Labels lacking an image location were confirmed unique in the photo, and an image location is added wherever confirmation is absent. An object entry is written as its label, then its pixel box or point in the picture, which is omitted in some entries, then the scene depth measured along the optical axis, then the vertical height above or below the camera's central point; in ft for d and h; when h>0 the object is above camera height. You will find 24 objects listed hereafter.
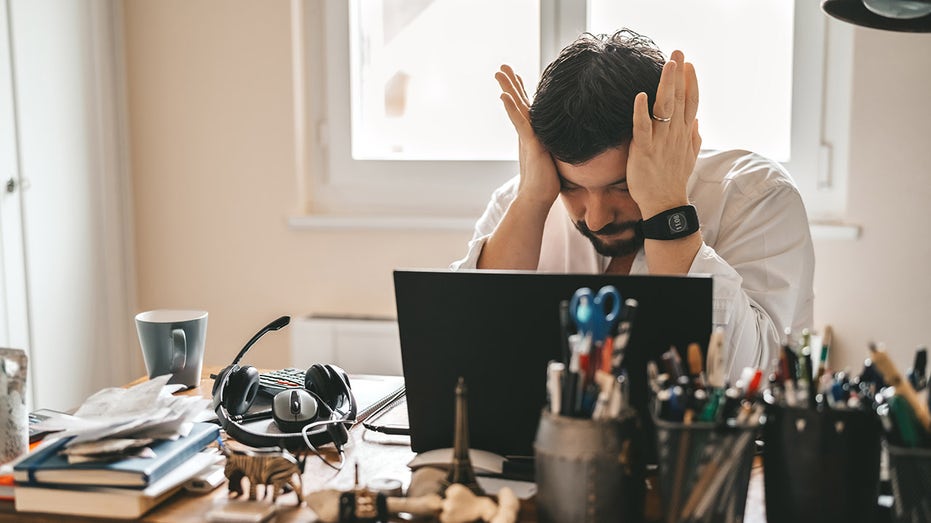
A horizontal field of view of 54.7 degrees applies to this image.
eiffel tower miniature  2.97 -0.92
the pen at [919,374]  2.68 -0.59
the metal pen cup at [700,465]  2.60 -0.83
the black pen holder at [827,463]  2.63 -0.84
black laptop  3.06 -0.55
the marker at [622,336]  2.70 -0.47
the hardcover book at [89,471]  3.00 -0.96
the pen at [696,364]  2.74 -0.57
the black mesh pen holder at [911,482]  2.50 -0.86
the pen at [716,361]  2.68 -0.54
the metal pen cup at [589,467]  2.65 -0.85
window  7.27 +0.80
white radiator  7.83 -1.42
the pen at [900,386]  2.53 -0.59
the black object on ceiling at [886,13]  3.37 +0.64
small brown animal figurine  3.09 -0.98
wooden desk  2.98 -1.10
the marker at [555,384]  2.69 -0.61
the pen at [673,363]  2.74 -0.56
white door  7.07 -0.30
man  4.46 -0.08
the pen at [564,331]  2.74 -0.49
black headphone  3.69 -0.99
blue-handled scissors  2.72 -0.41
